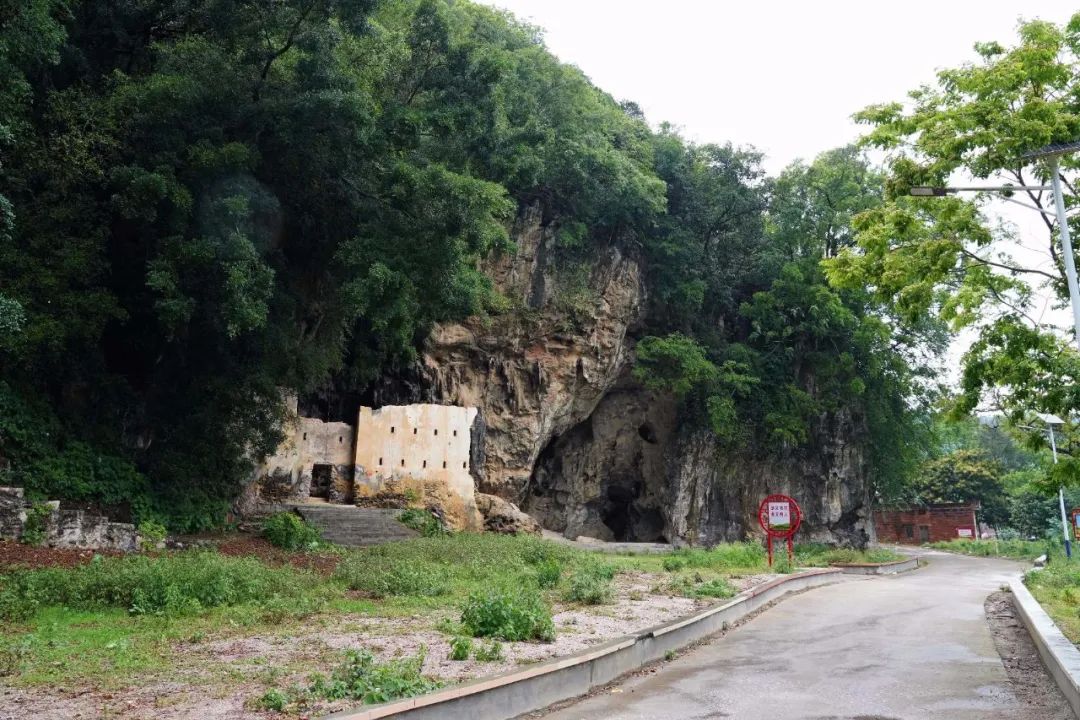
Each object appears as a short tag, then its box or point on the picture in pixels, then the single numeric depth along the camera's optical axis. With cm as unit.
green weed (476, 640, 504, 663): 629
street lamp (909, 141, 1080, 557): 822
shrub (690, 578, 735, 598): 1148
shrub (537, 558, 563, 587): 1158
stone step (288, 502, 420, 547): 1727
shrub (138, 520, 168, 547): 1350
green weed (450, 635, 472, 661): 627
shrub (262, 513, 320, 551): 1577
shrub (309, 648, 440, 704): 489
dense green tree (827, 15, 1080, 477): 802
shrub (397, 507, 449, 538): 1914
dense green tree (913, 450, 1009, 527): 4553
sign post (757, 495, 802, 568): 1673
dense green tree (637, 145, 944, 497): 2930
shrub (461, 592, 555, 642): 731
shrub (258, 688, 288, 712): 477
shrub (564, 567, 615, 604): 1020
